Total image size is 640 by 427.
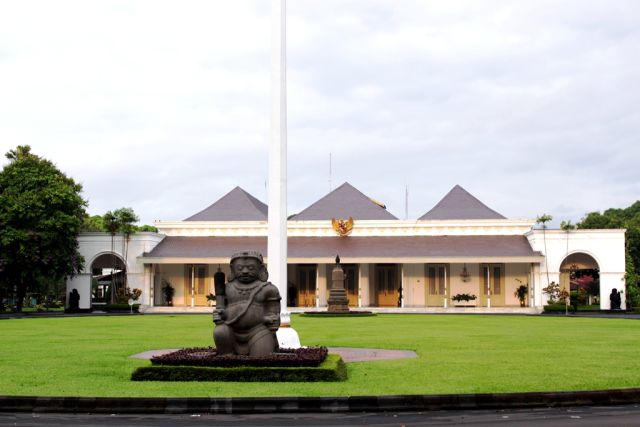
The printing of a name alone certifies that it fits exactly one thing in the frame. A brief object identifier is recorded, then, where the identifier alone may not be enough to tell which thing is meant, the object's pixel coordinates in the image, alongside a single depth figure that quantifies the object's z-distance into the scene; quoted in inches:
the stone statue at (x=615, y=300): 1769.2
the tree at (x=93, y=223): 2461.1
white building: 1831.9
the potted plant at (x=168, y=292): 1948.8
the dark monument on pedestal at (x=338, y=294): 1528.8
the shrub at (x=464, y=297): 1844.2
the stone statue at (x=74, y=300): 1873.8
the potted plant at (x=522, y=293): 1851.6
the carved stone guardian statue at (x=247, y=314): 475.5
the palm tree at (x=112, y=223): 1934.1
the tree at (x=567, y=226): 1846.7
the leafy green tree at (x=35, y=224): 1662.2
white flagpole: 569.6
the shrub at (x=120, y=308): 1812.3
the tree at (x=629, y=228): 1891.0
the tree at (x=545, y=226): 1840.6
